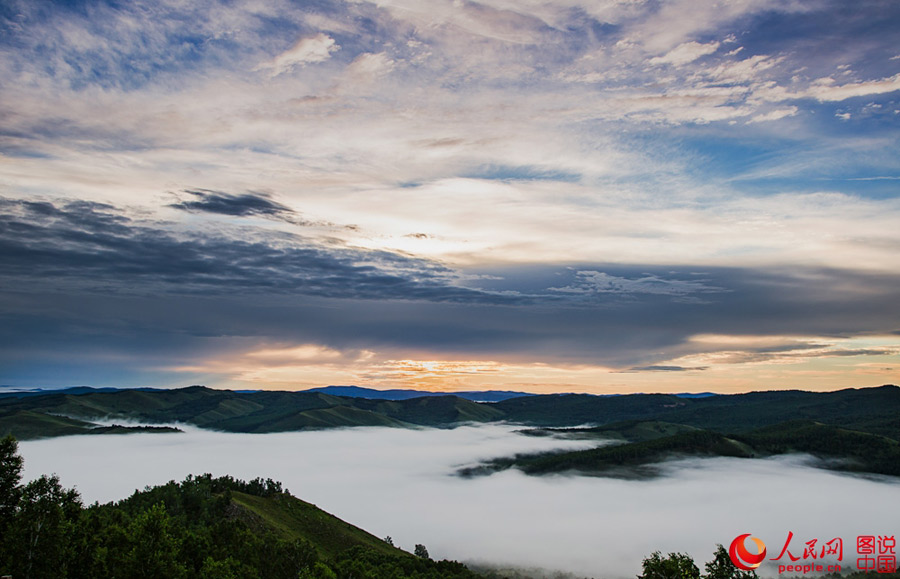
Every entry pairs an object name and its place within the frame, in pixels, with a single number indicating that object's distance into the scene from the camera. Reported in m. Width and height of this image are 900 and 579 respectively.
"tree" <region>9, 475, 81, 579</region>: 60.75
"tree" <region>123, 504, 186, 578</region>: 66.62
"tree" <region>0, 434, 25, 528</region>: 60.22
